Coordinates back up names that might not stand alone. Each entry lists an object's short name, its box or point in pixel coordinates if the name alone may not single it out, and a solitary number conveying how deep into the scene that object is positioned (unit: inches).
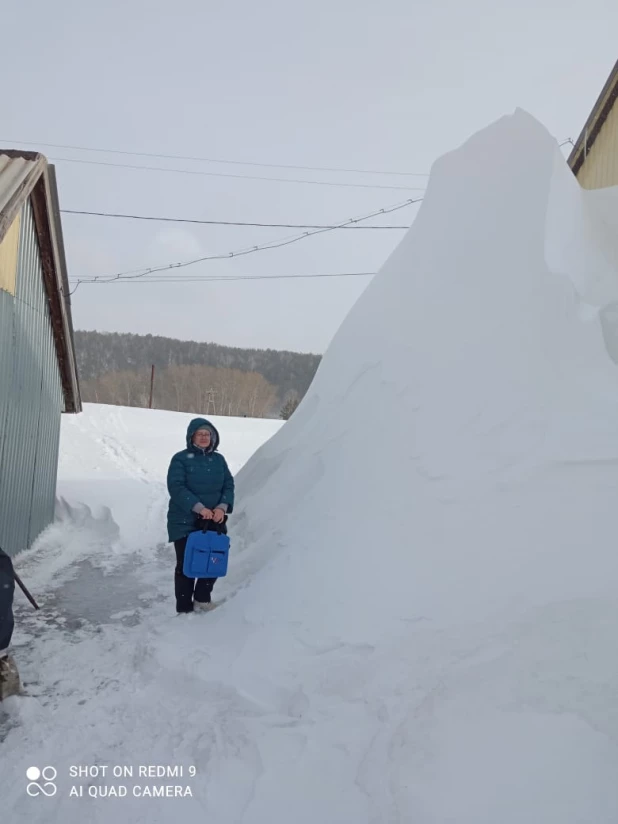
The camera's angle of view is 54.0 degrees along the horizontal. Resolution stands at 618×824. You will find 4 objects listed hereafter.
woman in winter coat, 197.8
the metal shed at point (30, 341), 259.0
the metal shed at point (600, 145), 333.4
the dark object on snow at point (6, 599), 132.0
